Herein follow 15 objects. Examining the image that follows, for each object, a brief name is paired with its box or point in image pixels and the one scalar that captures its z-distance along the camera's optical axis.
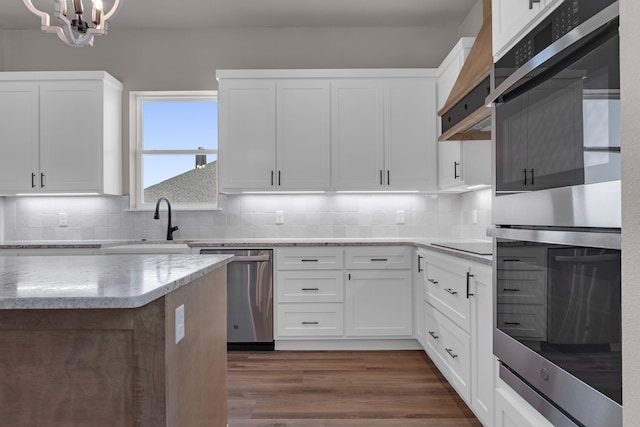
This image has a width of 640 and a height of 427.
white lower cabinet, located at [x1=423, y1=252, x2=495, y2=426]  2.05
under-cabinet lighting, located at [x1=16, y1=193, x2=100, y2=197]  3.99
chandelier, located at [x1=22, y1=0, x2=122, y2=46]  2.11
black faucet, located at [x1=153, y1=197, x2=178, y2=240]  4.05
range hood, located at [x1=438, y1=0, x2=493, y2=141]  2.10
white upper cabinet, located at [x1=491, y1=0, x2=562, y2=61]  1.20
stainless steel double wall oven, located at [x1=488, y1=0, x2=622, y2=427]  0.85
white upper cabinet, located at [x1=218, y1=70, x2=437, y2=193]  3.90
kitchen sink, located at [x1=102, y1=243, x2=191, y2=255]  3.62
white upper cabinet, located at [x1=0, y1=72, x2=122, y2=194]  3.89
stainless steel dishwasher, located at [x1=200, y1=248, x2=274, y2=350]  3.59
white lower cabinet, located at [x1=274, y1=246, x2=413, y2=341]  3.61
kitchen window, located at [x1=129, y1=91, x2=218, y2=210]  4.36
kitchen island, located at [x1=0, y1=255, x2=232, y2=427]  1.16
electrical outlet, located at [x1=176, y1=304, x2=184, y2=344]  1.33
